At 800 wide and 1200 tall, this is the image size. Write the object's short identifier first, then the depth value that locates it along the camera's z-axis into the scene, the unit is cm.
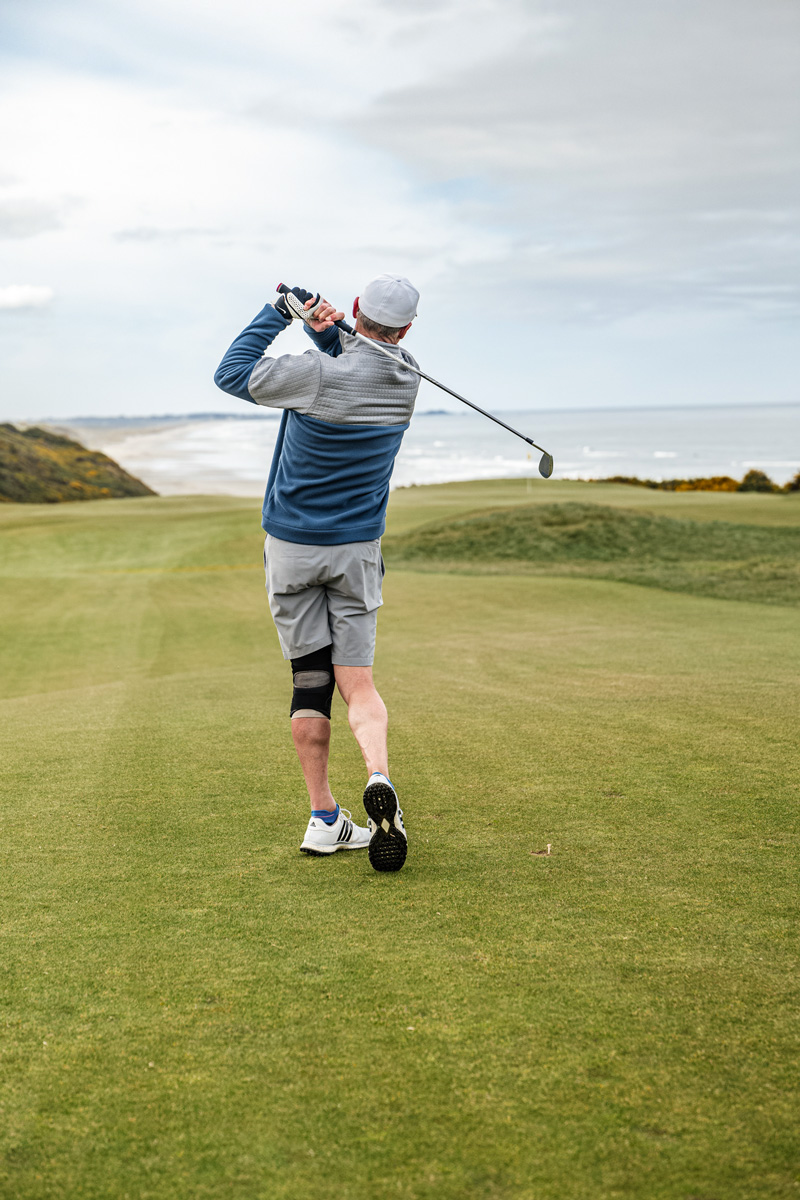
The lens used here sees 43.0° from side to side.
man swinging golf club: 378
